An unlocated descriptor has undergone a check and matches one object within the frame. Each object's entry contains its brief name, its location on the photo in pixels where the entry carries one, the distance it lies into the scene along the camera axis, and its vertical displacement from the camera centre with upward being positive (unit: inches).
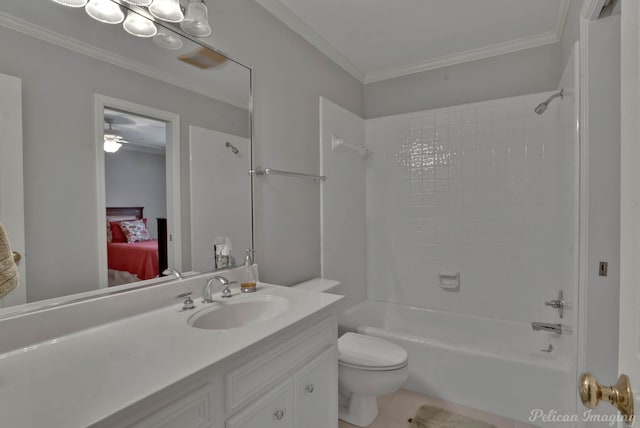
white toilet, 68.1 -35.3
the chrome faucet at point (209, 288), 54.8 -13.6
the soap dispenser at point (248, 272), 66.9 -13.3
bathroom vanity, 26.9 -15.9
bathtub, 71.5 -39.5
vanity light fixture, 45.6 +30.2
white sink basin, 52.2 -17.7
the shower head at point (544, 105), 79.1 +25.0
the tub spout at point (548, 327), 80.6 -30.7
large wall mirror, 39.4 +9.2
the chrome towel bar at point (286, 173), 72.3 +8.6
